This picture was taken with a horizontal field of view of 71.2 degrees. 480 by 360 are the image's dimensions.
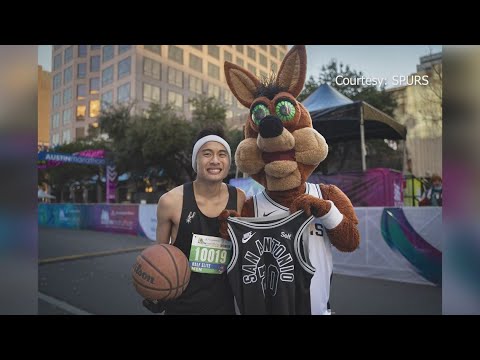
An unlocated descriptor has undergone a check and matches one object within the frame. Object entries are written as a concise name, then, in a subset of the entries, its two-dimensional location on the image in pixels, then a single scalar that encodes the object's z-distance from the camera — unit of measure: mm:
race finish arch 13417
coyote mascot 2031
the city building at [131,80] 28172
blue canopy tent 7570
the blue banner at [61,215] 12992
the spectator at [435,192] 7684
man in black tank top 2129
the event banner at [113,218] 10781
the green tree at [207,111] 16569
